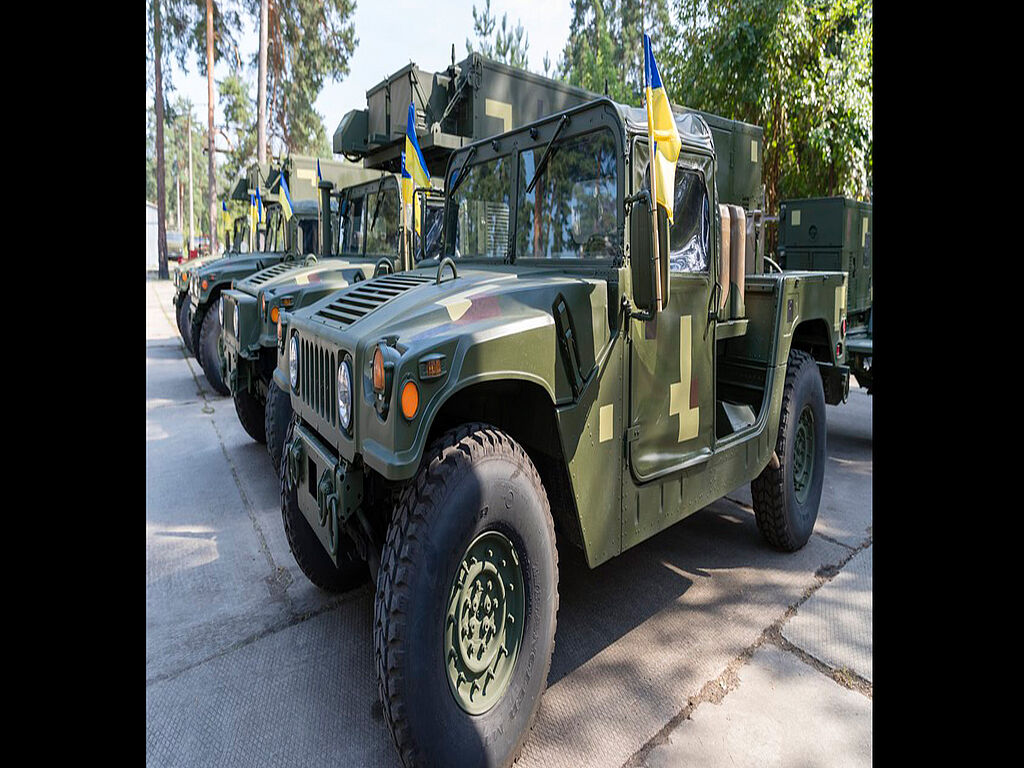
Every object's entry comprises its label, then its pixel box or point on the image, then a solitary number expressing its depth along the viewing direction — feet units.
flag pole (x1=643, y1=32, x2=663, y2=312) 7.74
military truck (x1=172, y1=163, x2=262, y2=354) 36.17
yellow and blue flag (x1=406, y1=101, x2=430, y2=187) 15.16
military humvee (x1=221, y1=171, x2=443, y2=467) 14.07
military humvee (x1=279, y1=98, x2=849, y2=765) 6.77
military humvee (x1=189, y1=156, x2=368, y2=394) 26.94
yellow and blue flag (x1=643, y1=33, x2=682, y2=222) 7.79
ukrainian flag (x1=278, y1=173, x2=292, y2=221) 28.22
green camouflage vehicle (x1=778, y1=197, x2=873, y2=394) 26.43
